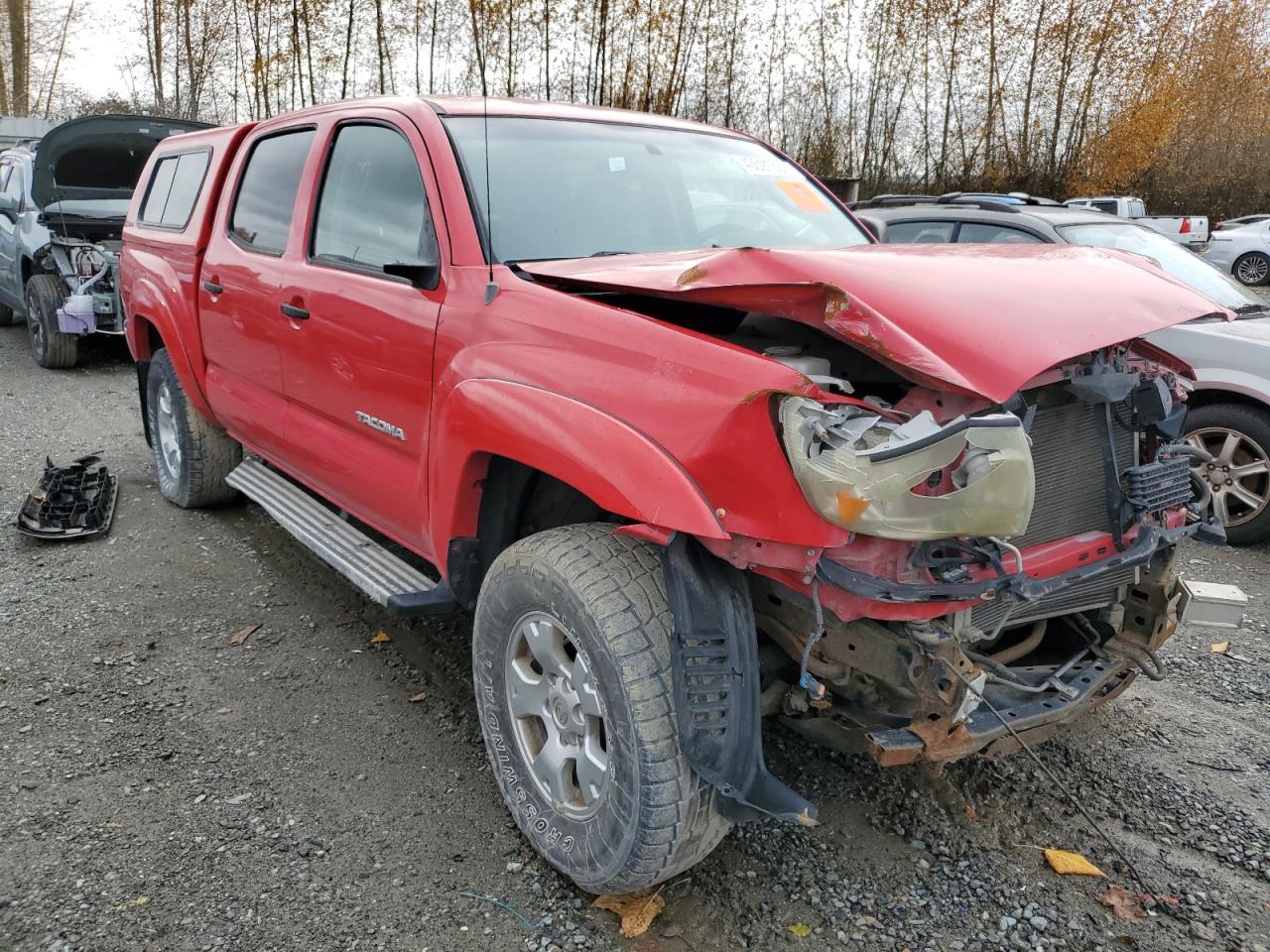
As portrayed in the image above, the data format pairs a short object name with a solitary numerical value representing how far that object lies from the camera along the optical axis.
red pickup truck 1.94
